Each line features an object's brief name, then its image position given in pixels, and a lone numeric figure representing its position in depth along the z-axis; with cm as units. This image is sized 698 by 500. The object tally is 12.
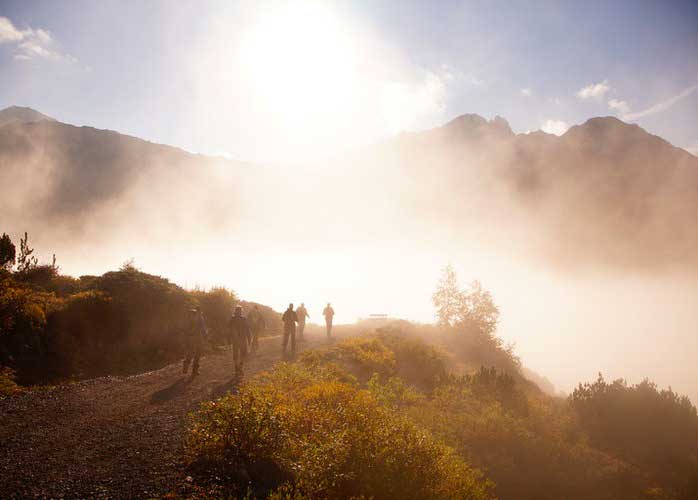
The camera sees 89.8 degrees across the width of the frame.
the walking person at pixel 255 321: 2033
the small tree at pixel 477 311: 3844
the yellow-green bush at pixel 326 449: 672
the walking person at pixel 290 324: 1898
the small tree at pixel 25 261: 2206
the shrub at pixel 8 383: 1050
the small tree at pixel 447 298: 4219
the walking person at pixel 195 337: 1391
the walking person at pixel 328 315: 2677
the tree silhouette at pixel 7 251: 2236
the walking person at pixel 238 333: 1468
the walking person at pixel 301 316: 2516
